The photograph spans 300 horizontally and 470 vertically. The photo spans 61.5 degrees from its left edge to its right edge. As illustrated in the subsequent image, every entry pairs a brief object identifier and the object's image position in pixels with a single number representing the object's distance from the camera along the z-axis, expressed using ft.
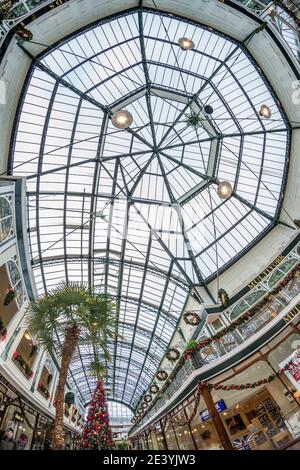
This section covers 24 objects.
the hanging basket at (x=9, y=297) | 50.44
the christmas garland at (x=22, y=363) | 55.31
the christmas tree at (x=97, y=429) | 28.73
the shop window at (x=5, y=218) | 47.91
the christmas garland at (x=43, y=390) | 70.95
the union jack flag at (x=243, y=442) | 45.11
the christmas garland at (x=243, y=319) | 46.91
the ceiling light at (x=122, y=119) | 27.66
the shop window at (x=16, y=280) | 53.52
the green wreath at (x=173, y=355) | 69.35
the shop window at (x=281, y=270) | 53.78
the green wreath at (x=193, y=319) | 62.44
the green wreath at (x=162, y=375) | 78.15
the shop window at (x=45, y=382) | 71.77
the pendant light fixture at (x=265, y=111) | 37.41
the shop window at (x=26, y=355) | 57.13
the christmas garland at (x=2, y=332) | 48.71
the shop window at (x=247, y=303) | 56.39
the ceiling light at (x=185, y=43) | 35.50
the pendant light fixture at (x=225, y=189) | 35.68
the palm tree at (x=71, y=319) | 31.86
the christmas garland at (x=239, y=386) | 40.37
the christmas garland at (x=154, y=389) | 93.74
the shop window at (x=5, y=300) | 49.91
